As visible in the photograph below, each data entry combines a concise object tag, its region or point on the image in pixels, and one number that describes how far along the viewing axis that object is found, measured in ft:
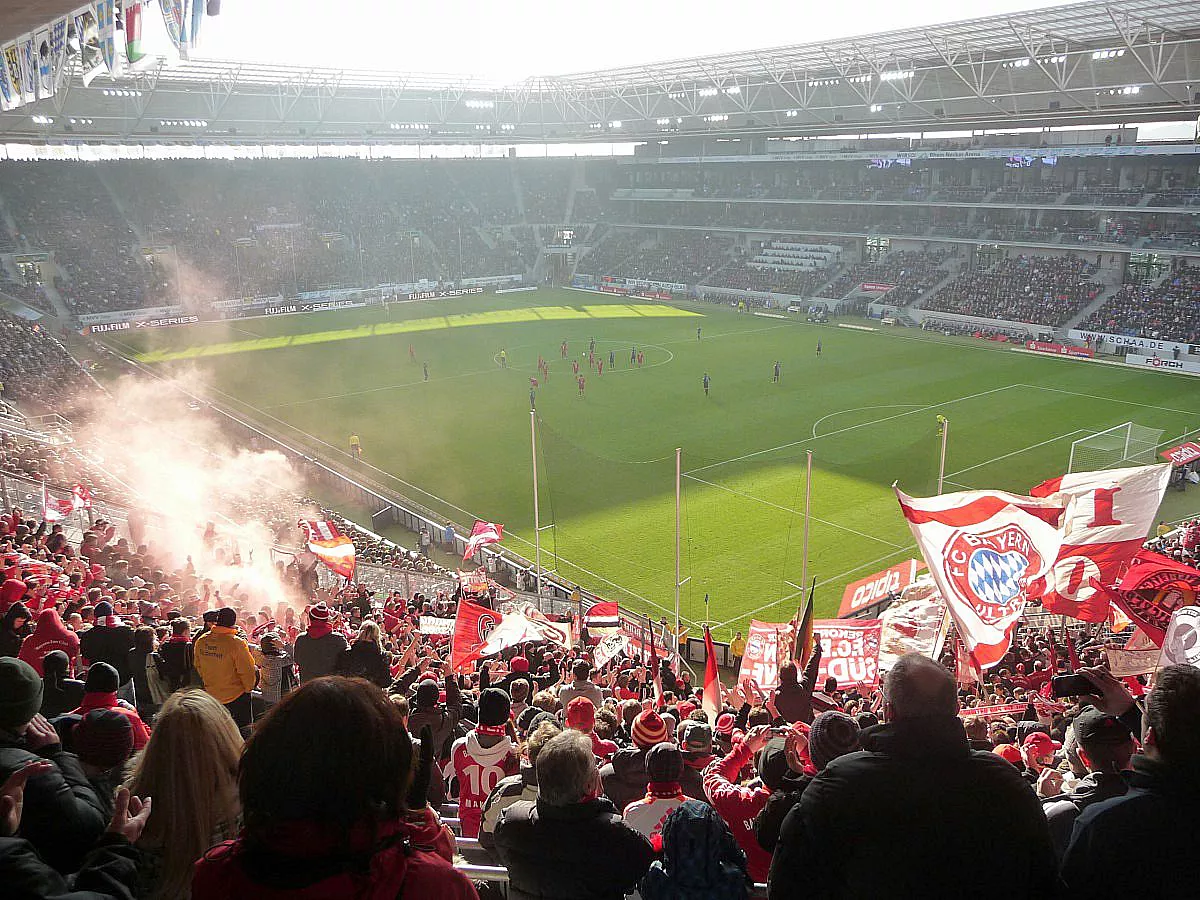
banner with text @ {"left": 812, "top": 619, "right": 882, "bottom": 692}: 38.75
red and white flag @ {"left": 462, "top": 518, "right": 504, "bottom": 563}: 67.81
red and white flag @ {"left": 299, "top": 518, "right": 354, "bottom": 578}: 48.03
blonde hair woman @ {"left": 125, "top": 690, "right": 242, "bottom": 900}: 10.71
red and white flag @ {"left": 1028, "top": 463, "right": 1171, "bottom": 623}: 36.99
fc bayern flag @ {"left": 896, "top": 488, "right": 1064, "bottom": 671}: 32.27
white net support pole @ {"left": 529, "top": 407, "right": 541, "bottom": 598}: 60.54
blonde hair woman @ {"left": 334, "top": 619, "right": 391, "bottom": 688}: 22.72
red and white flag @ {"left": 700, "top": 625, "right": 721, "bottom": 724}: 29.68
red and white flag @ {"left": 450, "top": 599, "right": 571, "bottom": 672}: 38.99
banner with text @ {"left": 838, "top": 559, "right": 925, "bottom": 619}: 51.82
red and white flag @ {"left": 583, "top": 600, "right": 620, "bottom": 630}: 53.11
